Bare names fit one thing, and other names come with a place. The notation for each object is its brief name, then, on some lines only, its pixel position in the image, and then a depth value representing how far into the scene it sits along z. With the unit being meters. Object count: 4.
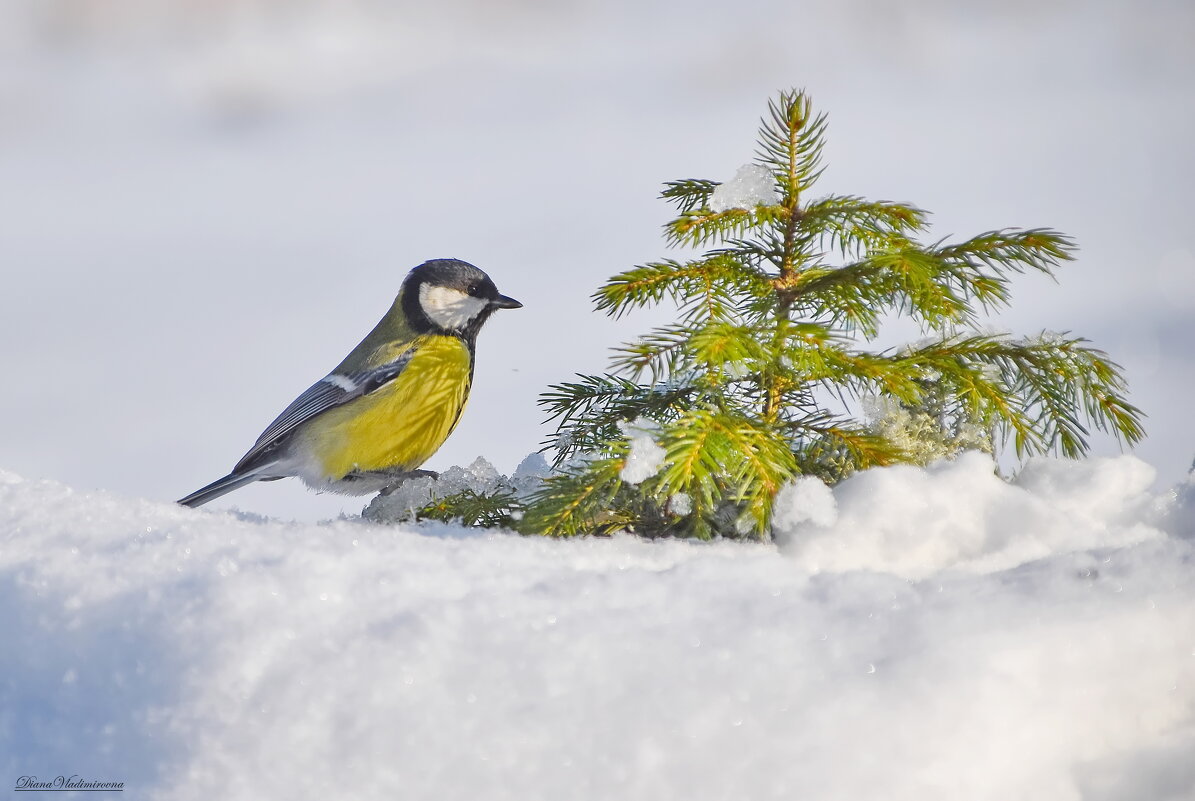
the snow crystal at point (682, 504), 4.59
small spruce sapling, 4.55
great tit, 7.30
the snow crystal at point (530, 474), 5.47
